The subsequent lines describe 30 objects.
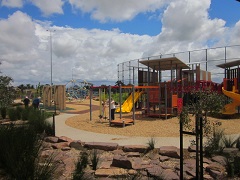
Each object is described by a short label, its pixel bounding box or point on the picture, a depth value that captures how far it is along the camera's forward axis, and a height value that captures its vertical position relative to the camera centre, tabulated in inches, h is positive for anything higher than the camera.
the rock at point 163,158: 201.1 -65.9
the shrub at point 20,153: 124.3 -44.0
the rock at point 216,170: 164.9 -66.4
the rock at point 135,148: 226.6 -63.0
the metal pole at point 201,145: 145.0 -38.3
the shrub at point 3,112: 488.1 -46.9
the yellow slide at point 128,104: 595.0 -32.3
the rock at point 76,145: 244.1 -64.0
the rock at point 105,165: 178.5 -65.6
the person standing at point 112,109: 456.3 -35.4
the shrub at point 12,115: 449.3 -49.0
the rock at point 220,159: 186.4 -63.5
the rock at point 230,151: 201.8 -58.5
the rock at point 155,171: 160.6 -65.8
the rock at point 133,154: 214.3 -65.6
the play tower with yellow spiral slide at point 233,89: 484.0 +12.1
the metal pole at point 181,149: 149.7 -43.3
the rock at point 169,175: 157.2 -66.3
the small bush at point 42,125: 298.5 -47.9
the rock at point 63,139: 264.7 -61.4
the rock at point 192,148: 220.8 -60.8
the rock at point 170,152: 209.0 -61.6
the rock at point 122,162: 179.6 -62.9
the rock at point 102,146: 236.9 -62.9
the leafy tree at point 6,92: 470.1 +2.9
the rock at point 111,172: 162.5 -66.0
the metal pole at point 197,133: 154.1 -31.2
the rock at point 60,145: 245.6 -64.6
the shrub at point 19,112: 452.8 -43.2
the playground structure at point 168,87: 511.1 +17.3
